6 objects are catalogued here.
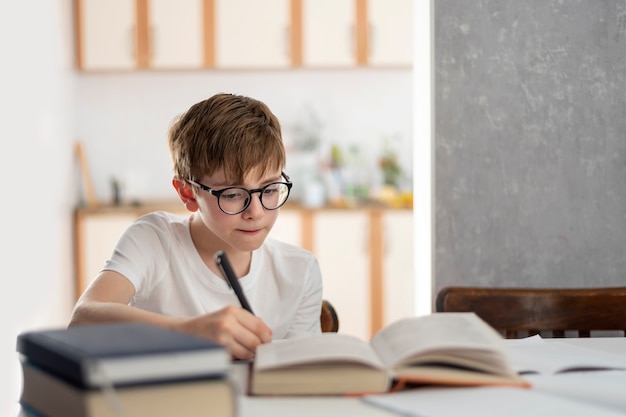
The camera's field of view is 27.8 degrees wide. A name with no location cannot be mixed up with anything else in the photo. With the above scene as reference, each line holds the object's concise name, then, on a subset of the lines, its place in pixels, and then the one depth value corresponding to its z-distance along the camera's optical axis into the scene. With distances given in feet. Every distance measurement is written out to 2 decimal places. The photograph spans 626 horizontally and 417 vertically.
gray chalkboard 8.28
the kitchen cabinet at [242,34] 17.27
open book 5.08
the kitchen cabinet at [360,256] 16.86
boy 6.78
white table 4.84
